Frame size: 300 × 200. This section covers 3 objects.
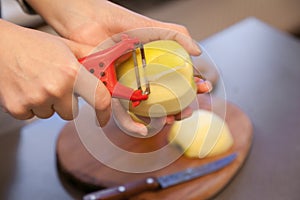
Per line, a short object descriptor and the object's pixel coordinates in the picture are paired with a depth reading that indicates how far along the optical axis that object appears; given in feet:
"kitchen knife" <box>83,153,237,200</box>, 2.42
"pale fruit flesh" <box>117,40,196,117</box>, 2.21
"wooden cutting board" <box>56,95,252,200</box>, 2.51
